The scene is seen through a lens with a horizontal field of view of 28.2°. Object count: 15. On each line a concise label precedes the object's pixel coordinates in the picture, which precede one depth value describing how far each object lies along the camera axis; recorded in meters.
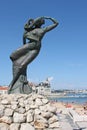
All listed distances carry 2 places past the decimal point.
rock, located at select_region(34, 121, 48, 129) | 5.50
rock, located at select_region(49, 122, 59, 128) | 5.59
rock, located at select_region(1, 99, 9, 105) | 5.57
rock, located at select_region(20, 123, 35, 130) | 5.40
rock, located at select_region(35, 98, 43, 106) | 5.70
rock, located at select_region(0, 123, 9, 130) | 5.34
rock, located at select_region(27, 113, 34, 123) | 5.51
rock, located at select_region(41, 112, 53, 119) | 5.59
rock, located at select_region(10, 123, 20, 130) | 5.38
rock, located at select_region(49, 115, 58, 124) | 5.63
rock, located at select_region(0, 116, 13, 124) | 5.40
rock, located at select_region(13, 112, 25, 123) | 5.44
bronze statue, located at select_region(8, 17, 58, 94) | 6.15
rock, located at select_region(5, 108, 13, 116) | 5.45
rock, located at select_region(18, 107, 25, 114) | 5.53
